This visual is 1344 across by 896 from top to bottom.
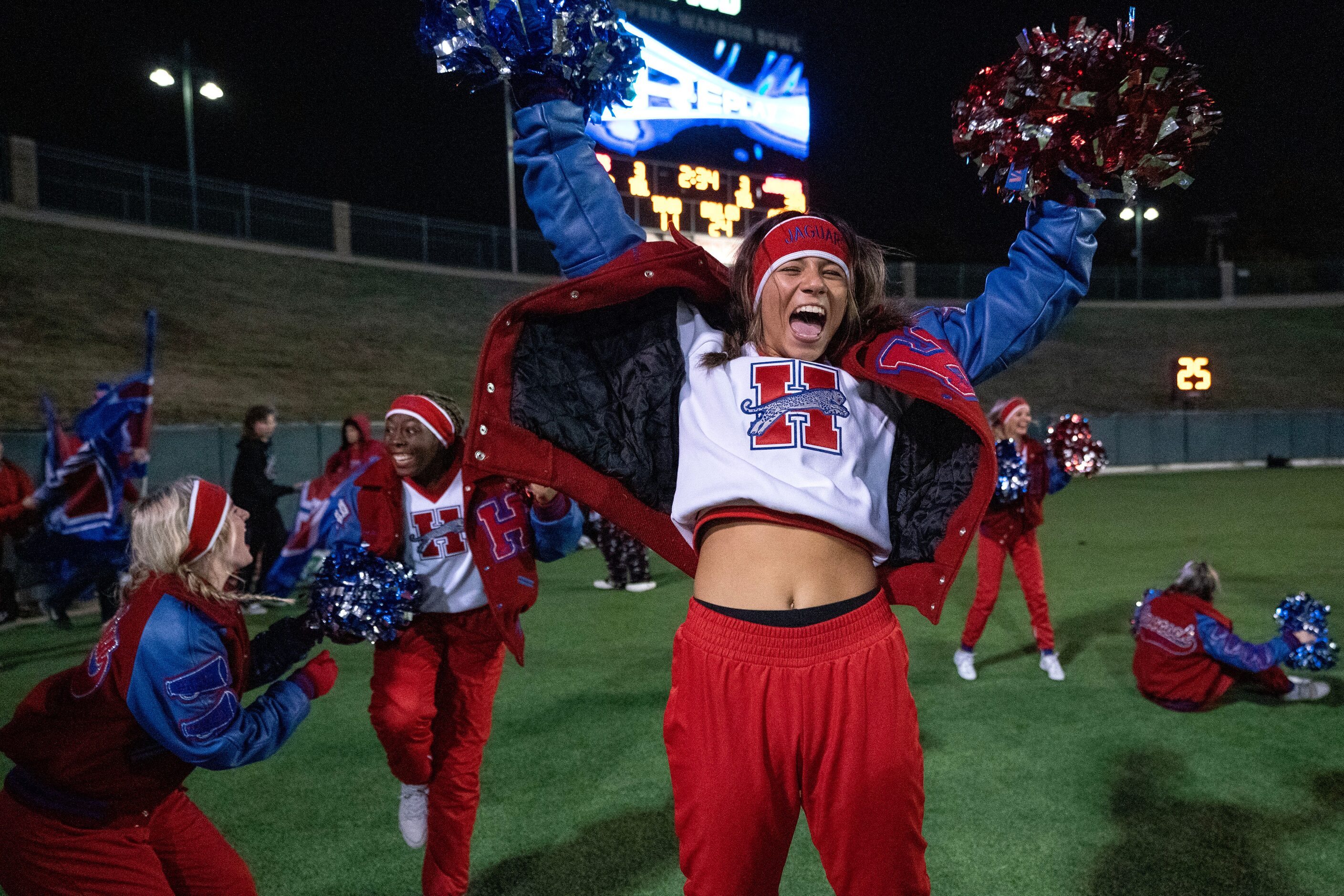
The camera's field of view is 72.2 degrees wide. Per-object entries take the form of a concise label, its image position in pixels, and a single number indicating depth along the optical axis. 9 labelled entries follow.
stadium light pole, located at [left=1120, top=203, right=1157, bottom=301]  35.62
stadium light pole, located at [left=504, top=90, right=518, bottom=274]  24.62
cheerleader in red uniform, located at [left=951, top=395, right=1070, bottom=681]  5.88
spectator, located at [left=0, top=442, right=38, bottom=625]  7.22
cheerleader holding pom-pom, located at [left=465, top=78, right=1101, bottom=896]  1.86
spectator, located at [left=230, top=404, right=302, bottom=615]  8.63
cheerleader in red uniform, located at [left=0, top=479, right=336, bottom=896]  2.21
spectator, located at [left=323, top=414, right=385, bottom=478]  7.77
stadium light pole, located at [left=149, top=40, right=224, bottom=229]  20.53
